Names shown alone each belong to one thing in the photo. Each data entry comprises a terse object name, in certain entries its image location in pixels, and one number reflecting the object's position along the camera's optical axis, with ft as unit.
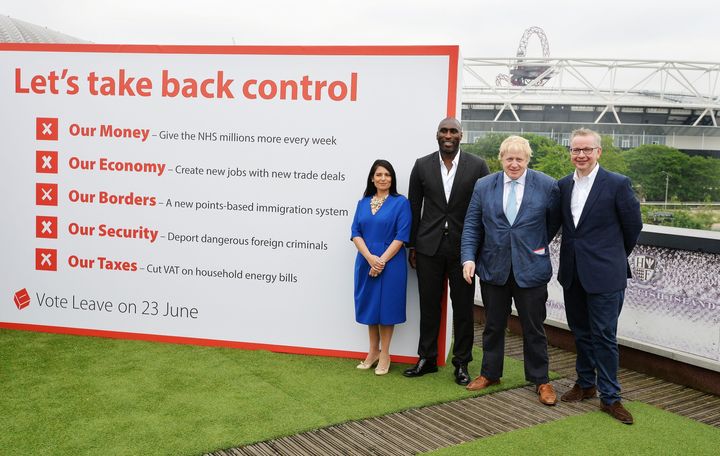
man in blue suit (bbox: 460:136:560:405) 11.91
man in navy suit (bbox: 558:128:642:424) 11.02
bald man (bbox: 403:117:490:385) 12.91
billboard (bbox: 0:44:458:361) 14.32
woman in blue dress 13.16
